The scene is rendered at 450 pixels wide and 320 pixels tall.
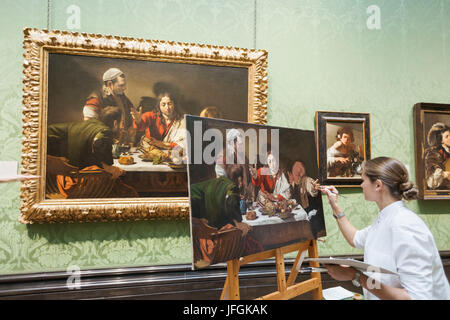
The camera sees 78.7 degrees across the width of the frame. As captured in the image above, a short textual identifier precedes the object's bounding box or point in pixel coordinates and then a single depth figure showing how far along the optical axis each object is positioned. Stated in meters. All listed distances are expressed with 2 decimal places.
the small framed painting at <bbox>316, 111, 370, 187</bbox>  2.93
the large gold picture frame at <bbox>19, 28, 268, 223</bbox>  2.38
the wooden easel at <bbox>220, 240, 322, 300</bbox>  1.75
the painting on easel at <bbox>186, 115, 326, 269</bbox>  1.64
